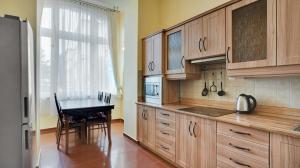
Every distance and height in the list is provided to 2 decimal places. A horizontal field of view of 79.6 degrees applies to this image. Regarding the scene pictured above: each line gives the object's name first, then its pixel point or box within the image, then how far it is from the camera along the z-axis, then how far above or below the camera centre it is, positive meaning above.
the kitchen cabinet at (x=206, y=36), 2.13 +0.58
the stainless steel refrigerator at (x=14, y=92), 1.39 -0.09
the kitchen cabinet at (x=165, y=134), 2.60 -0.79
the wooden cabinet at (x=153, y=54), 3.12 +0.50
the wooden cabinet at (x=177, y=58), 2.69 +0.37
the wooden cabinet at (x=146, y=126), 3.07 -0.80
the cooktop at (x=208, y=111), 2.14 -0.39
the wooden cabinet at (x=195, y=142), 2.00 -0.74
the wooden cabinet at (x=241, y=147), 1.54 -0.61
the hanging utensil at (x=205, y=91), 2.76 -0.15
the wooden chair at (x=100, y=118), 3.50 -0.73
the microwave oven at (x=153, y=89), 3.10 -0.14
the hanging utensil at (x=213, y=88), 2.63 -0.10
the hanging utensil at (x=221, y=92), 2.51 -0.15
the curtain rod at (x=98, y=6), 4.57 +2.03
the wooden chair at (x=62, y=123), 3.23 -0.77
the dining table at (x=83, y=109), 3.08 -0.49
